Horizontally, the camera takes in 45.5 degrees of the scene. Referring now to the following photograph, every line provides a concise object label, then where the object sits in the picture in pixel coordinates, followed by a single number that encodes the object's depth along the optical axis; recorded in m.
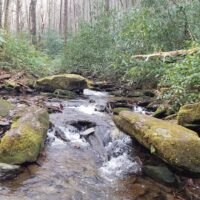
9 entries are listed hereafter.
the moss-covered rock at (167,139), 3.50
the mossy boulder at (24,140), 3.78
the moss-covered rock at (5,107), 5.21
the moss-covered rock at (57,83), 8.49
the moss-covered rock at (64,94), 8.04
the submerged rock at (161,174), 3.72
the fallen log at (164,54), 6.83
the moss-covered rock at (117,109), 6.43
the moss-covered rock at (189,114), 4.36
